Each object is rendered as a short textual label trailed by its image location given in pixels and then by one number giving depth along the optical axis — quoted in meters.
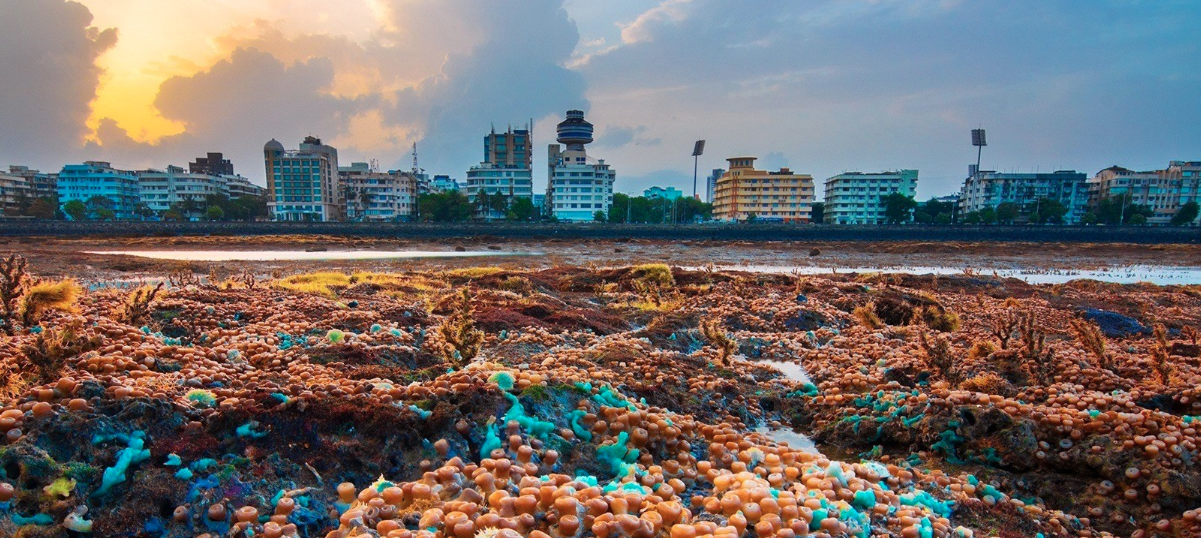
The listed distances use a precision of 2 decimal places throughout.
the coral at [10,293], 9.20
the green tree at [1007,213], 92.77
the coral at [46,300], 9.41
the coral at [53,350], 6.16
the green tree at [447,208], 89.94
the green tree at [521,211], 92.44
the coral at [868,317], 13.72
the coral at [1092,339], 9.53
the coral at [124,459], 4.55
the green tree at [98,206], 99.94
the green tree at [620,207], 97.75
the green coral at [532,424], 5.88
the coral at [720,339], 10.70
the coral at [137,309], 10.04
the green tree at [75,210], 93.59
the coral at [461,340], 8.76
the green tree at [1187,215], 91.31
